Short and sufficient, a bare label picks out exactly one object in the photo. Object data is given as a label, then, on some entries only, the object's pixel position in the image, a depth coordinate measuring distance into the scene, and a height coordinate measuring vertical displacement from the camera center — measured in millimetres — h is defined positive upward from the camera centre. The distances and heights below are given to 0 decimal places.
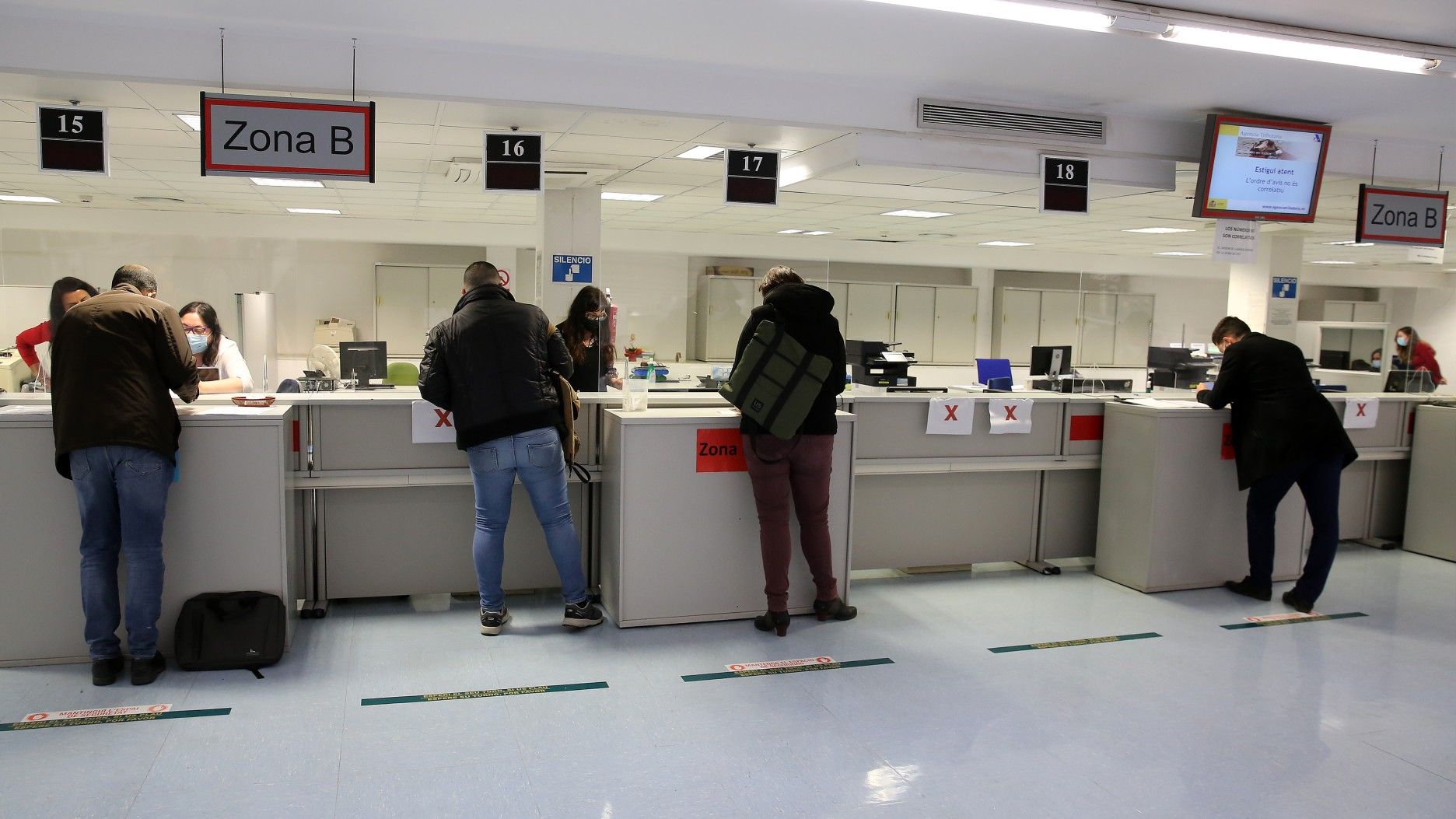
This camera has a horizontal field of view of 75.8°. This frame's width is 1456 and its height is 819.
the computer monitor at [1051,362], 6984 -244
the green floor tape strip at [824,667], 3551 -1361
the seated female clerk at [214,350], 4652 -262
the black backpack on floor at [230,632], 3430 -1219
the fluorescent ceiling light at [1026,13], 3729 +1270
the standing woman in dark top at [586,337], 5051 -124
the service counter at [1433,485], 5852 -910
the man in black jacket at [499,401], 3732 -364
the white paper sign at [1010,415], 5102 -477
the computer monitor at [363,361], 5730 -340
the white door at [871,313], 10906 +125
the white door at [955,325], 11766 +16
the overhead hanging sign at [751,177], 5770 +883
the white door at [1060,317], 12164 +155
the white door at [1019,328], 12188 -1
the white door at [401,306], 11000 +13
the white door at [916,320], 11453 +57
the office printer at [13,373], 6086 -519
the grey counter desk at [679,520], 3994 -881
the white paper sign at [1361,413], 5824 -458
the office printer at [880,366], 5555 -253
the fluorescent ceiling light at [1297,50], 4086 +1302
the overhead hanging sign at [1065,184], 5758 +896
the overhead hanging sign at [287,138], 4344 +782
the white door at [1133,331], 12344 +24
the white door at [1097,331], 12109 +0
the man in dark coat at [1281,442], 4516 -507
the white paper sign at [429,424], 4152 -510
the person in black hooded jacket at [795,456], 3887 -562
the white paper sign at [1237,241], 5938 +599
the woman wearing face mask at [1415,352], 10594 -129
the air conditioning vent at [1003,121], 5395 +1206
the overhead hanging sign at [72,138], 4707 +797
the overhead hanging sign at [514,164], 5223 +822
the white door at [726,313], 9789 +65
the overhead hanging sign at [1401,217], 6402 +855
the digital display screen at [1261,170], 5555 +1003
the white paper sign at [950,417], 4988 -487
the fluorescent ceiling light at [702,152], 6219 +1109
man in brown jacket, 3143 -472
